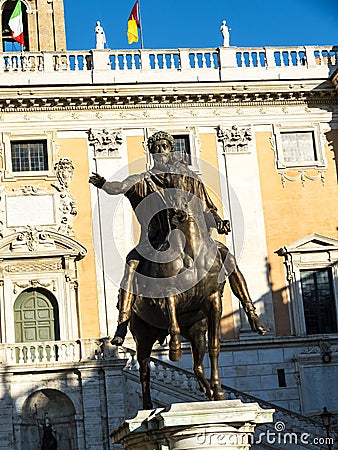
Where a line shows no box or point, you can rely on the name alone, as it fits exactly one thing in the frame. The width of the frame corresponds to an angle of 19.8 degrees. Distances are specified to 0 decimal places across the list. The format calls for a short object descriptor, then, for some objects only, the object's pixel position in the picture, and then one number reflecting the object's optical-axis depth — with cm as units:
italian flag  3309
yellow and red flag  3191
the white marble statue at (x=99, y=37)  3005
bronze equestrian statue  966
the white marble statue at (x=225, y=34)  3085
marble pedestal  877
